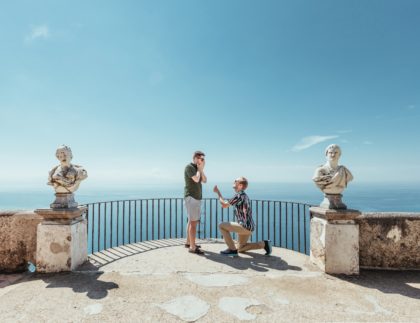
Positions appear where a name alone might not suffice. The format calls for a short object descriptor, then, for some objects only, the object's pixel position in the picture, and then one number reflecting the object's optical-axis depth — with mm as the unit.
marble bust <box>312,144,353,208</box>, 3627
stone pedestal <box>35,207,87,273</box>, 3527
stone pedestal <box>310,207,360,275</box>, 3549
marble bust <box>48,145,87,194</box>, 3652
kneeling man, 4531
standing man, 4562
